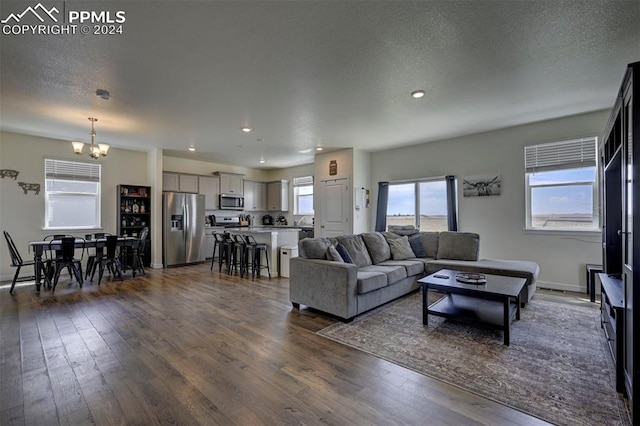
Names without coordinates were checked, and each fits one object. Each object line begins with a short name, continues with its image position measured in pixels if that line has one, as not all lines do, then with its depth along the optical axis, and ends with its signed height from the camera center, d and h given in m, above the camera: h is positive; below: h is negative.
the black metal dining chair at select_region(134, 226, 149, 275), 6.10 -0.67
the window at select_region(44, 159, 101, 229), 6.00 +0.44
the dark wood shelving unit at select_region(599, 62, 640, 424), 1.74 -0.24
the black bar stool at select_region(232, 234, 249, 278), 6.10 -0.79
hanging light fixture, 4.63 +1.09
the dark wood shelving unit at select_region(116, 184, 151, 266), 6.79 +0.10
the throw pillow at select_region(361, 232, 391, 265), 4.73 -0.53
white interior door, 6.86 +0.19
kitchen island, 5.93 -0.51
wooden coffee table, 2.90 -0.99
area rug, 1.96 -1.25
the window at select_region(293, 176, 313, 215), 9.06 +0.63
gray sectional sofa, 3.49 -0.74
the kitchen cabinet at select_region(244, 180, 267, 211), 9.48 +0.65
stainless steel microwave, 8.74 +0.41
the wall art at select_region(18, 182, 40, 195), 5.66 +0.56
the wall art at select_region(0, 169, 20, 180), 5.46 +0.79
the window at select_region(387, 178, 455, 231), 6.16 +0.23
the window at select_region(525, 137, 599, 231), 4.59 +0.48
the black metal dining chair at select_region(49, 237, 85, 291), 5.01 -0.68
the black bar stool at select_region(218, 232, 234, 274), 6.38 -0.80
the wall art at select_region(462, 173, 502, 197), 5.42 +0.56
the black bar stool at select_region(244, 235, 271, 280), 5.90 -0.79
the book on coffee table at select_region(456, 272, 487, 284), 3.24 -0.73
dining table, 4.95 -0.55
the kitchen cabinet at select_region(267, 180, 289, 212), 9.45 +0.63
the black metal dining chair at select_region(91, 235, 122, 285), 5.48 -0.81
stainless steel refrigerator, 7.08 -0.33
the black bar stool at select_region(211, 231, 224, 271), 6.68 -0.55
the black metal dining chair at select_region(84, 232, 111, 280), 5.71 -0.91
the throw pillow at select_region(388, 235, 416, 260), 5.05 -0.60
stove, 8.85 -0.21
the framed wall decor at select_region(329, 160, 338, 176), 7.09 +1.16
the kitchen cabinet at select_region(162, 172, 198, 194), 7.63 +0.88
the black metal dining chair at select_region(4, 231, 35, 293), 4.77 -0.70
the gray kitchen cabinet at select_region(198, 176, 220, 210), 8.34 +0.74
